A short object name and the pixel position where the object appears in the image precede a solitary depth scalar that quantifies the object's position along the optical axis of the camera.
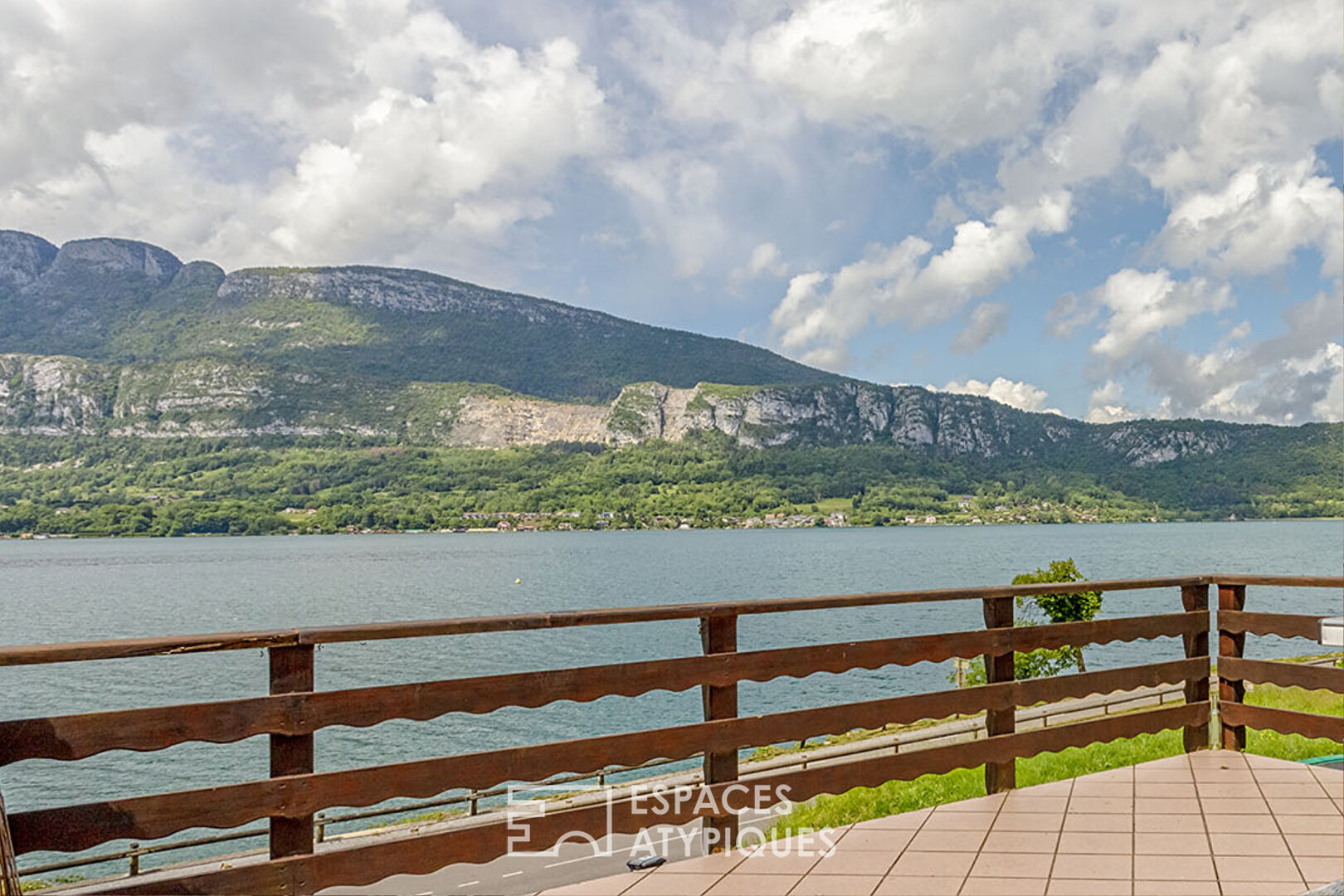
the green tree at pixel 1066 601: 32.06
